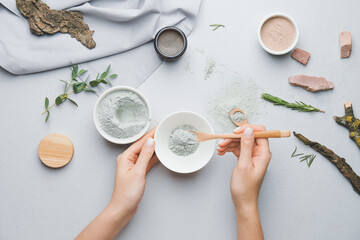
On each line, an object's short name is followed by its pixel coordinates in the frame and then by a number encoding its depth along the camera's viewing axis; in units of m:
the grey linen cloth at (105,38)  1.18
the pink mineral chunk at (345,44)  1.23
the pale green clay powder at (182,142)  1.13
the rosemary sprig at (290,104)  1.21
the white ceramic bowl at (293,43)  1.17
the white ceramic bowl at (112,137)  1.11
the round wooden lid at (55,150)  1.19
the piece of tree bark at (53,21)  1.17
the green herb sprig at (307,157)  1.23
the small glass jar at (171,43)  1.17
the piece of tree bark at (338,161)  1.22
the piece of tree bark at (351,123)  1.22
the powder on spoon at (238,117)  1.19
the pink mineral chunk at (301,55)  1.22
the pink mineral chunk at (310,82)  1.21
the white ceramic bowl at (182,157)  1.12
